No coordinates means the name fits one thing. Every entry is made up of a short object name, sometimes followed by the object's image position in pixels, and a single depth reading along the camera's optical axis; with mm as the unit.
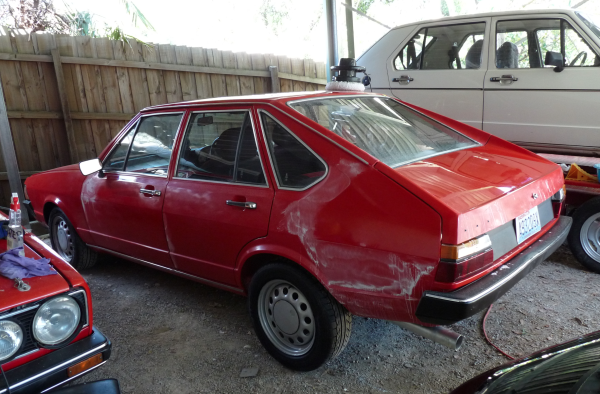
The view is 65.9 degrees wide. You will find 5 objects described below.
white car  4672
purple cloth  2100
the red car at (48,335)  1874
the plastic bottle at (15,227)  2281
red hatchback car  2135
